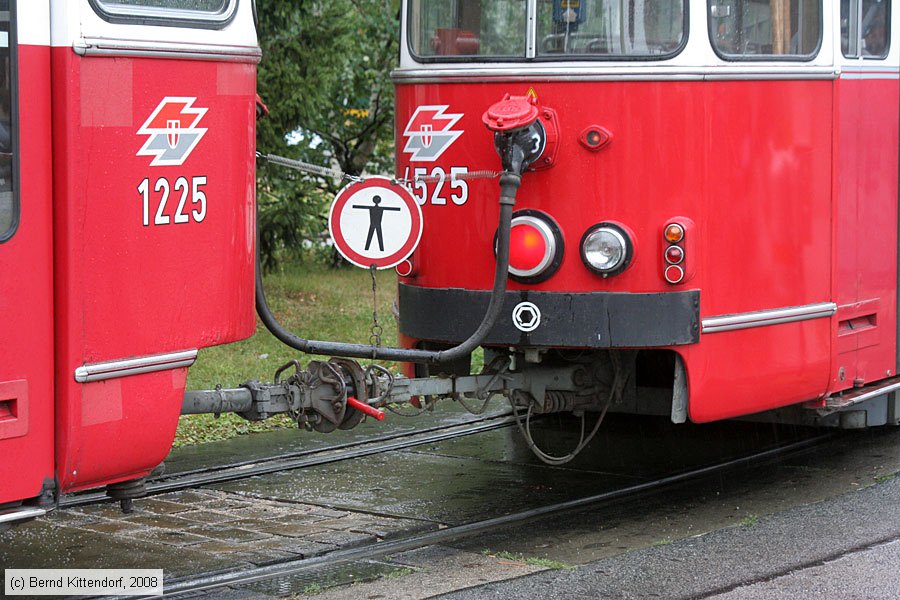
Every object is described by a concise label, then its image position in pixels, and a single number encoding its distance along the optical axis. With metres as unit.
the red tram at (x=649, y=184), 12.14
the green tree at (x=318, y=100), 25.06
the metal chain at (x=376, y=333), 11.78
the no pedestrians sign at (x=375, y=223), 11.84
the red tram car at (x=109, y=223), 8.96
